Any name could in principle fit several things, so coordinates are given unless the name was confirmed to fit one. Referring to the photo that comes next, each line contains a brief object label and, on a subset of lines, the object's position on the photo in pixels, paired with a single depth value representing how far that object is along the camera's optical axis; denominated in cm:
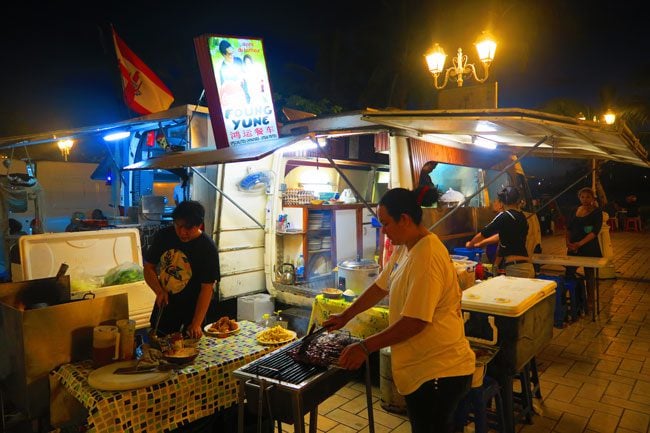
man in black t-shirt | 410
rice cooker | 598
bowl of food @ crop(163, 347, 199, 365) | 308
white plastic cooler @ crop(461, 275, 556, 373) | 380
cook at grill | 251
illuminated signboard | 638
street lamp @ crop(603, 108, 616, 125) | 1282
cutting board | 266
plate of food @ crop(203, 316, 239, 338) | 379
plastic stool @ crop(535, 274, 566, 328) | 770
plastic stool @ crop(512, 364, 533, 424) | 445
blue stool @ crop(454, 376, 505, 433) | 353
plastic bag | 562
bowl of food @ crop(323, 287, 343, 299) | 569
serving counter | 259
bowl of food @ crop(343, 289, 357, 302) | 559
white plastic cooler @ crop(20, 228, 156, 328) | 534
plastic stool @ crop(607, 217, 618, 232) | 2337
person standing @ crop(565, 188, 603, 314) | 820
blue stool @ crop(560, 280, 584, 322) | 795
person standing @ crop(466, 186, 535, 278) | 671
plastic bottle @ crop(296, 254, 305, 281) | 828
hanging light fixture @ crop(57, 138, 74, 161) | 1278
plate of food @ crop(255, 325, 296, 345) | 360
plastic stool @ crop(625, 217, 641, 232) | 2282
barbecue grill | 251
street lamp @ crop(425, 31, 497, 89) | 803
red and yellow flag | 862
